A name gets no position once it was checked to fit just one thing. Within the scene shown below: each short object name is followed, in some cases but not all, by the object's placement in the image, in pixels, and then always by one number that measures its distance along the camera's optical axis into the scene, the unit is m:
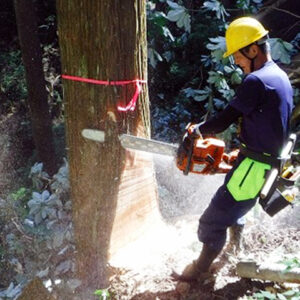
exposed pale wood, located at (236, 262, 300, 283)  2.28
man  2.12
